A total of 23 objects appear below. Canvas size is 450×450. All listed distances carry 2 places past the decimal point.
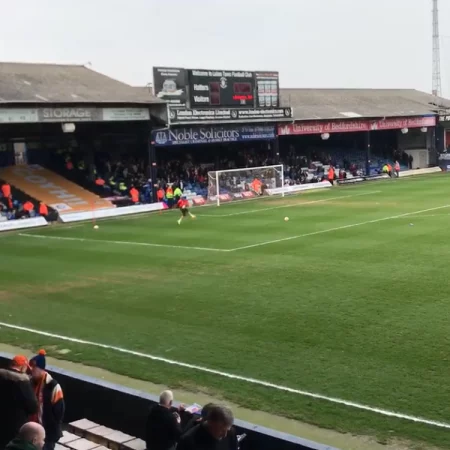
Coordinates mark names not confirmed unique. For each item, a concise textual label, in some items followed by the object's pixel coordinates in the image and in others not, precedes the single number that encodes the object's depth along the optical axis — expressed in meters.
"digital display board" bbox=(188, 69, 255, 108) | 39.72
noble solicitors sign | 38.70
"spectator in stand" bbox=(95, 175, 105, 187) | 39.84
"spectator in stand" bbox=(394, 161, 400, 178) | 52.62
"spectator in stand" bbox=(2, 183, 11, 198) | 34.31
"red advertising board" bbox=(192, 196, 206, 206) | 38.77
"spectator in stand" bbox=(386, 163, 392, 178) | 52.41
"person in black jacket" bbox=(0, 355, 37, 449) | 6.23
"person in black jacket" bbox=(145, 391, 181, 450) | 6.12
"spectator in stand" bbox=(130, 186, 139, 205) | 37.53
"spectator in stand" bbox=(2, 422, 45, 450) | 4.90
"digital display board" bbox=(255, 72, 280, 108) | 43.19
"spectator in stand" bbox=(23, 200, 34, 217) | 32.97
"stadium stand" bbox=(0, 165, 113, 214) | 36.12
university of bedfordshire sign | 45.81
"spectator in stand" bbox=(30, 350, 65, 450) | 6.58
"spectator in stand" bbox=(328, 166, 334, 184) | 47.49
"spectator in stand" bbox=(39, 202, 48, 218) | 32.69
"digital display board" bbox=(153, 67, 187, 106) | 38.22
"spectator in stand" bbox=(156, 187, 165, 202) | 37.66
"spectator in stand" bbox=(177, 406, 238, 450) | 5.14
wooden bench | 7.04
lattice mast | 71.25
